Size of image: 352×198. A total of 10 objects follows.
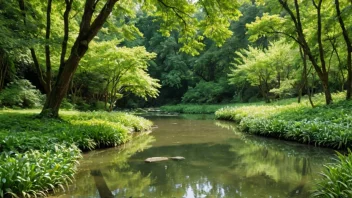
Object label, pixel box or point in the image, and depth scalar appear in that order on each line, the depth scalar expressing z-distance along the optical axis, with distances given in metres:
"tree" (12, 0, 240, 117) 10.59
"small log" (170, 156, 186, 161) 8.02
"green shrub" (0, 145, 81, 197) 4.62
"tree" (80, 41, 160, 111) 16.48
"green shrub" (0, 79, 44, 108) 15.32
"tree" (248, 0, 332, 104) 13.46
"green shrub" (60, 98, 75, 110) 19.41
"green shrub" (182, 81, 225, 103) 37.63
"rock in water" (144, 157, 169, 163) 7.75
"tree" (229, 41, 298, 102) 23.12
